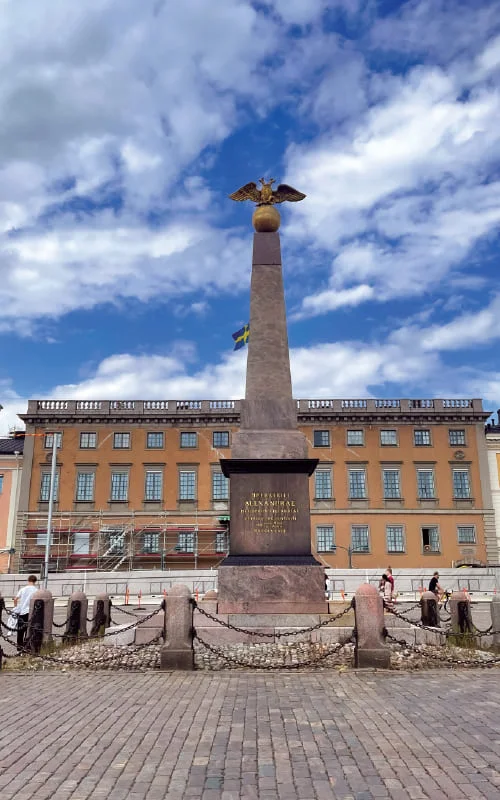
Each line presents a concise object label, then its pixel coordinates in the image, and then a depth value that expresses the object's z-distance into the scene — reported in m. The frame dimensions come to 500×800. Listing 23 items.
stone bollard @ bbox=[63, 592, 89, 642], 12.70
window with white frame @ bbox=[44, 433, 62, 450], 45.37
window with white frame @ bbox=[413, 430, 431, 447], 46.16
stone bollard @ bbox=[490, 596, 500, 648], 11.27
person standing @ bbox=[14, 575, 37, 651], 11.73
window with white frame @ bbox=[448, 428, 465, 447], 46.22
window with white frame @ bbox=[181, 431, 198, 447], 45.88
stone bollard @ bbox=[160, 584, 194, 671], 9.42
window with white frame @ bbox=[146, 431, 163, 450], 45.69
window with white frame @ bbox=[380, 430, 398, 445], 46.06
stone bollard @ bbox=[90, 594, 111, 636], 13.66
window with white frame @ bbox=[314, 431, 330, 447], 45.88
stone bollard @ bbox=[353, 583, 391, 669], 9.27
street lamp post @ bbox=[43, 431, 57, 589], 30.73
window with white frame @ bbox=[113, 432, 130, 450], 45.59
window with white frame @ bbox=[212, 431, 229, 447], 45.97
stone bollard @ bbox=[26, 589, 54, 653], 11.21
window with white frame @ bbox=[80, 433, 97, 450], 45.56
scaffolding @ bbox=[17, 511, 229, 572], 42.59
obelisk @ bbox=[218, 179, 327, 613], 11.75
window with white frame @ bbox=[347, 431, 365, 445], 46.06
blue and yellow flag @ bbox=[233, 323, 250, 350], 24.04
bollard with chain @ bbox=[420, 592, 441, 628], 13.37
